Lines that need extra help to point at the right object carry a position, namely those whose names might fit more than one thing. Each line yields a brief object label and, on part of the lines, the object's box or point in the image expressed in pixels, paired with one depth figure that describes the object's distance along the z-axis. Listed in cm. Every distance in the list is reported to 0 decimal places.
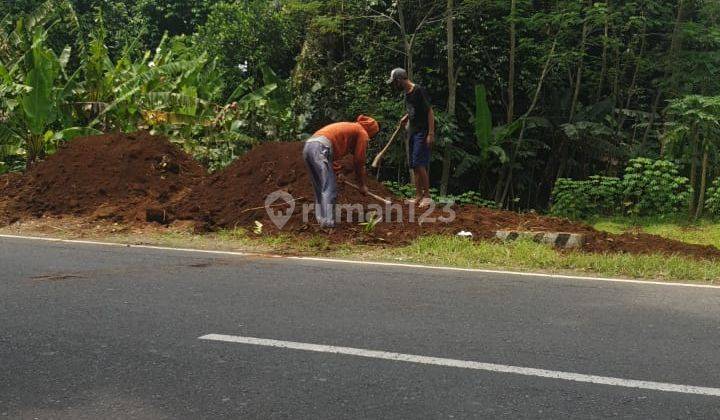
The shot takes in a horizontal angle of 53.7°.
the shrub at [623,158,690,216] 1382
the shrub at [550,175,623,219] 1470
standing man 1052
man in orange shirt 929
